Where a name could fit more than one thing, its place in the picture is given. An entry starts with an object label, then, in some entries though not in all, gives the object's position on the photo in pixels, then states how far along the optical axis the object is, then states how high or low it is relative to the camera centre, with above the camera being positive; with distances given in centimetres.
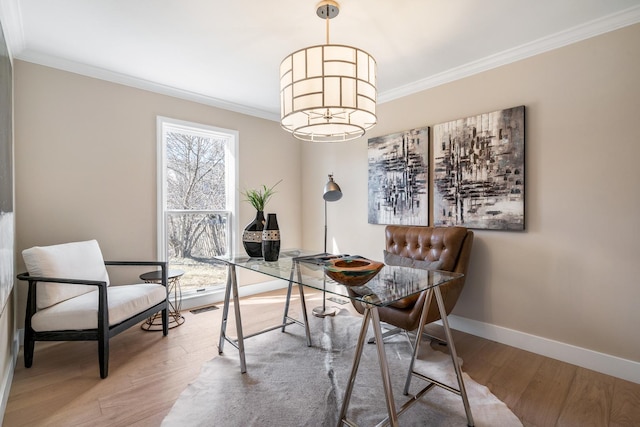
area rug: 169 -112
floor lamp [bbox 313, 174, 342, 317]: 335 +19
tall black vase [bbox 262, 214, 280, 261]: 231 -20
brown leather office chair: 228 -39
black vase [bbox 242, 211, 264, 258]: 244 -20
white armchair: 215 -68
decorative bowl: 152 -31
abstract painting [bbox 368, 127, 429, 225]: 312 +37
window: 345 +15
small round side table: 292 -102
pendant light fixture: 161 +71
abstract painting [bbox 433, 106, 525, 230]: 253 +36
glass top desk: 131 -38
